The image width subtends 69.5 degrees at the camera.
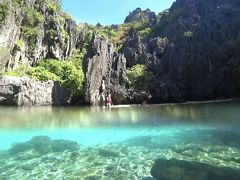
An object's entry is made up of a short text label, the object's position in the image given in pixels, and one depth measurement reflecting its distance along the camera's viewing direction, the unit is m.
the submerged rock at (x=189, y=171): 5.14
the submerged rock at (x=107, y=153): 6.84
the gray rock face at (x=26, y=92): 20.35
